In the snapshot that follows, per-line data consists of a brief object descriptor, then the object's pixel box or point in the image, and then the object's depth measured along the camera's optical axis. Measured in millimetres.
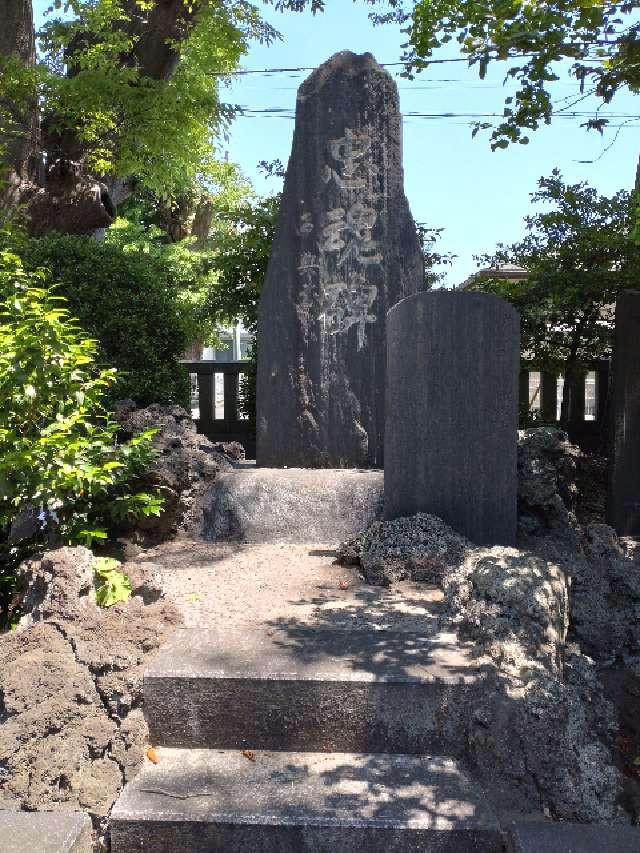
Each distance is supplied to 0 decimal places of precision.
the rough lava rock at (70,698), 2750
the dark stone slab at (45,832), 2430
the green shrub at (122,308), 7168
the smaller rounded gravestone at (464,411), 4617
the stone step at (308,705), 2967
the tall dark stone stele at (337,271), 6219
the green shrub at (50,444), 3775
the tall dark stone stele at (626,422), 6602
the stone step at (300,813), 2533
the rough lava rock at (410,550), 4223
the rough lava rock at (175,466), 5184
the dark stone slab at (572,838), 2406
